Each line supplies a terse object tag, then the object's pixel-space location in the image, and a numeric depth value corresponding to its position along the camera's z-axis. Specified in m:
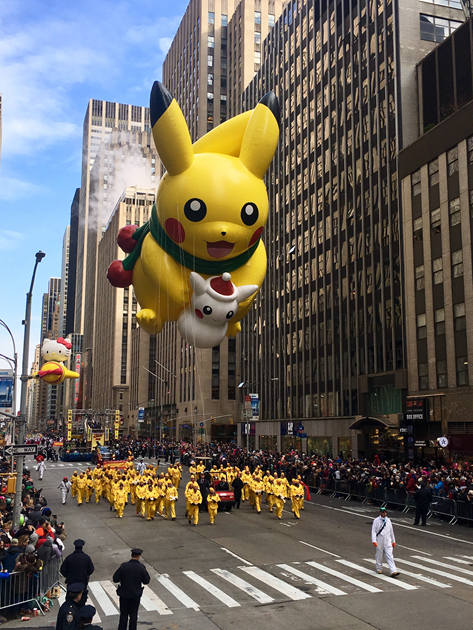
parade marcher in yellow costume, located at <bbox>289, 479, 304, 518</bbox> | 22.84
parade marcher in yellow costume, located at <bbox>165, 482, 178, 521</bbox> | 22.52
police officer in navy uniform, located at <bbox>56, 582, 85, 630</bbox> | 7.26
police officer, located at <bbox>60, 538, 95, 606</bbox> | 10.49
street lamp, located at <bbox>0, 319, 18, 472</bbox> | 20.06
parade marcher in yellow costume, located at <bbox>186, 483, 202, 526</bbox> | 21.31
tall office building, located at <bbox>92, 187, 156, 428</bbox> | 133.25
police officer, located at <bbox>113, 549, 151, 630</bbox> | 9.38
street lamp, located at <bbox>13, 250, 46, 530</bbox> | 15.47
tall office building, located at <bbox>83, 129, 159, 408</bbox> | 175.66
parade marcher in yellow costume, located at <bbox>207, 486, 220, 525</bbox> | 21.59
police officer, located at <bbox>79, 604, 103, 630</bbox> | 6.94
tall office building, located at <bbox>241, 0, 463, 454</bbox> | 45.59
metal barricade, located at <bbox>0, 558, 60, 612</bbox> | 11.10
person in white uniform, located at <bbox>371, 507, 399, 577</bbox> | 13.92
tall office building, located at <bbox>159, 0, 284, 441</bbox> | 86.44
